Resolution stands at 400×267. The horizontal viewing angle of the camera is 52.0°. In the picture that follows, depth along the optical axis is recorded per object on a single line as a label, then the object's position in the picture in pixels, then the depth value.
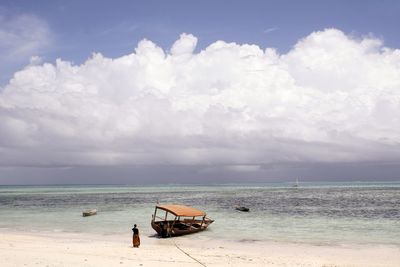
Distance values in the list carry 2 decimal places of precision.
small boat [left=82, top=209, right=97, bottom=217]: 52.88
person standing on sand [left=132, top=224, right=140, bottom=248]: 27.94
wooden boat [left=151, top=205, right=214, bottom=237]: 34.28
